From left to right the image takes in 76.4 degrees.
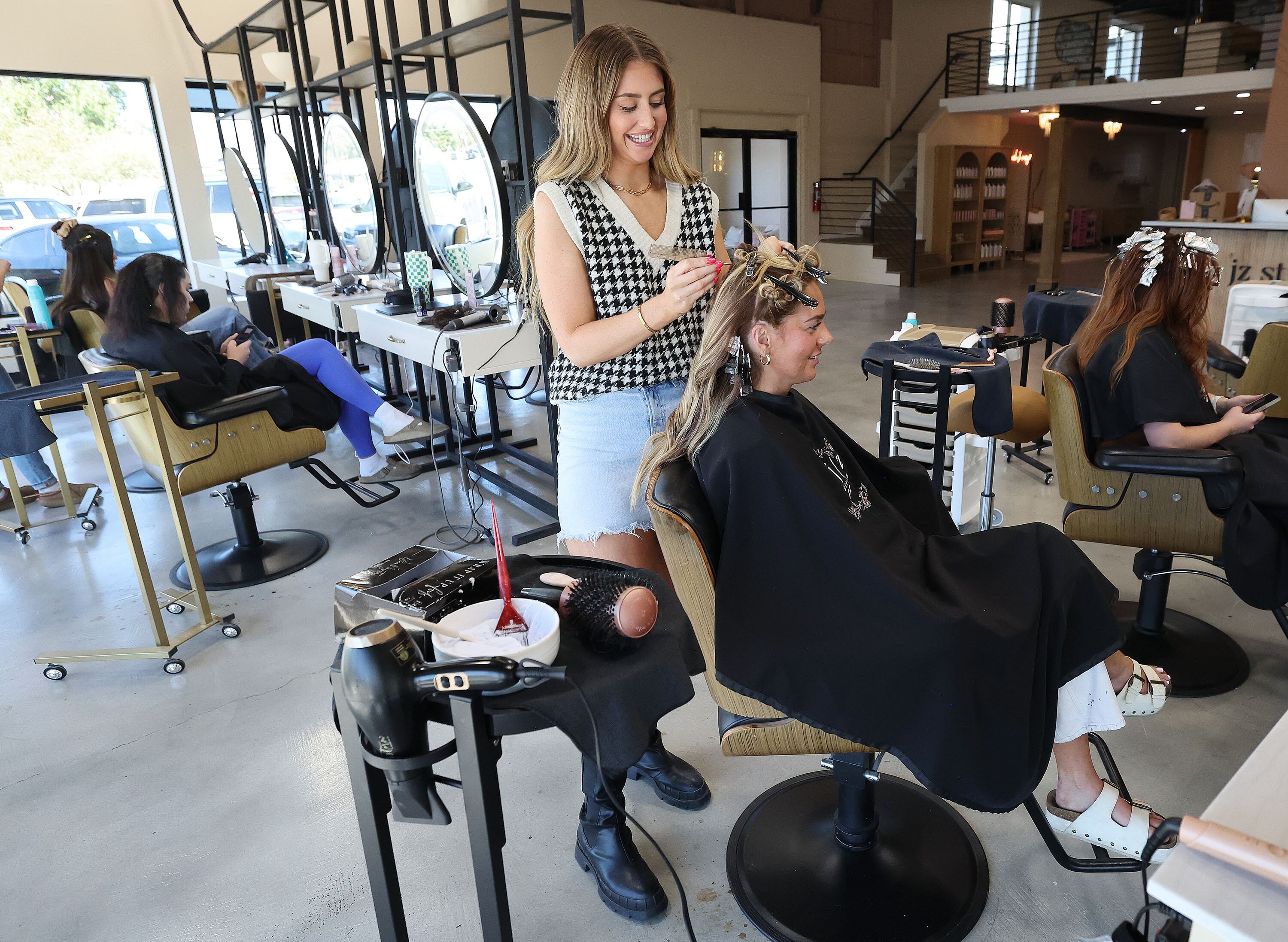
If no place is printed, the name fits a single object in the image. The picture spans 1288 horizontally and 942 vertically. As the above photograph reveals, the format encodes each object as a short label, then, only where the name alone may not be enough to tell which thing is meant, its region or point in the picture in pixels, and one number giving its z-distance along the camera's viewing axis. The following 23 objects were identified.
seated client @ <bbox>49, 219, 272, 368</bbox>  3.44
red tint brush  1.01
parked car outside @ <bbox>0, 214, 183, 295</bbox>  5.76
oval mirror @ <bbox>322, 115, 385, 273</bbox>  4.21
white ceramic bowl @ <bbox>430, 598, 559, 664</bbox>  0.95
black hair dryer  0.89
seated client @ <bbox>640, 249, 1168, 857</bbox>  1.16
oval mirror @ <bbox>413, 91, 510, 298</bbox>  3.11
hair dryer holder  0.94
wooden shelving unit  11.39
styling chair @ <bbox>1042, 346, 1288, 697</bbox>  1.75
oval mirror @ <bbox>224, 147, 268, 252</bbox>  5.81
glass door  10.40
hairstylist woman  1.44
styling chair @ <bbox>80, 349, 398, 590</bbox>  2.61
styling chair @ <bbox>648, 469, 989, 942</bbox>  1.21
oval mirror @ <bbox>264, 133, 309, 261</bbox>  5.16
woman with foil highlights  1.75
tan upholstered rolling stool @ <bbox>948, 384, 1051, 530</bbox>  2.64
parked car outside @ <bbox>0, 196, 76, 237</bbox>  5.66
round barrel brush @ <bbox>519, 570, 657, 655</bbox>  0.99
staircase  10.57
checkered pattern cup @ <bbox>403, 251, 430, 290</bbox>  3.30
